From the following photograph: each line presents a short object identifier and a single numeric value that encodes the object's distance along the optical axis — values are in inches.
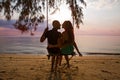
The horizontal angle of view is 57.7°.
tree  179.0
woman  156.5
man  151.6
